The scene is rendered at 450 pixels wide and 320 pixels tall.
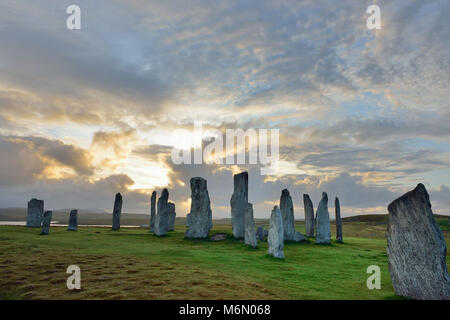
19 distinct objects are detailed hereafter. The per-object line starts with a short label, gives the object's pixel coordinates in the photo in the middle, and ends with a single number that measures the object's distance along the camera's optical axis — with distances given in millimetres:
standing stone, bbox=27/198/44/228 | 43188
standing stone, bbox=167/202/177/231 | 43425
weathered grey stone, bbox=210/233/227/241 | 30045
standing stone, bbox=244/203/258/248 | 24547
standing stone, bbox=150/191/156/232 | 44531
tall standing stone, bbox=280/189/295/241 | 30562
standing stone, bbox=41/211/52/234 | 32344
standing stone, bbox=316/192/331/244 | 29797
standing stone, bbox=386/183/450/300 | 9438
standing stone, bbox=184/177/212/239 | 30375
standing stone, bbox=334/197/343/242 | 32625
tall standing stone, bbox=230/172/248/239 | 29686
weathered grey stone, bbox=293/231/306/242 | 30483
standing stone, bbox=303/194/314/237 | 35969
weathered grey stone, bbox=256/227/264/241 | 32738
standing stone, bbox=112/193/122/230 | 44588
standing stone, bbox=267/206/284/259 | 19359
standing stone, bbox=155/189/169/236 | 34062
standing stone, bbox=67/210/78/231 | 39312
